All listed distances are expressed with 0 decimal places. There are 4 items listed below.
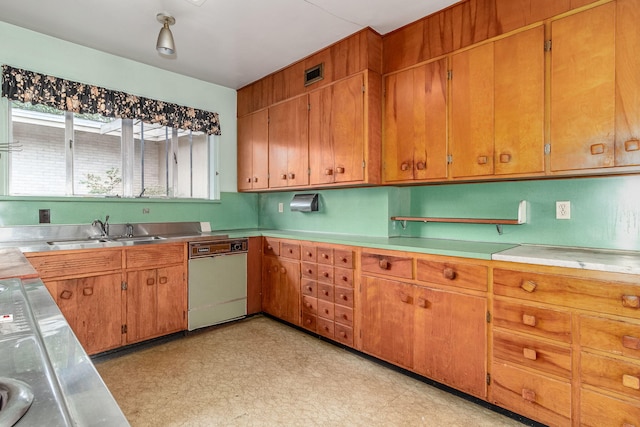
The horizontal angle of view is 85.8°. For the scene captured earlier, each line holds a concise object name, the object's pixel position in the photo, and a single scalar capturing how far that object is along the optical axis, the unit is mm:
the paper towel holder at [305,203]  3641
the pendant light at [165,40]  2428
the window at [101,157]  2924
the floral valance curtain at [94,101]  2757
